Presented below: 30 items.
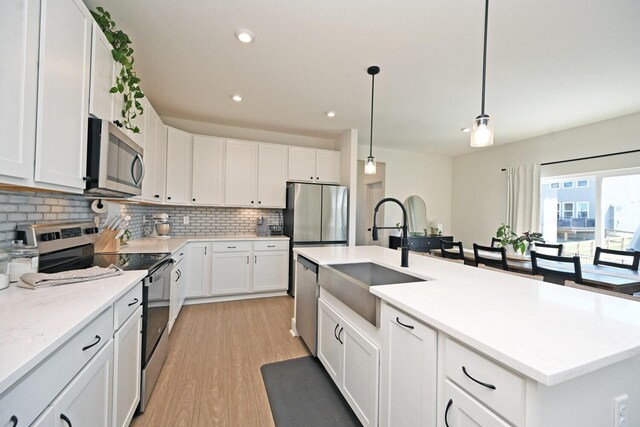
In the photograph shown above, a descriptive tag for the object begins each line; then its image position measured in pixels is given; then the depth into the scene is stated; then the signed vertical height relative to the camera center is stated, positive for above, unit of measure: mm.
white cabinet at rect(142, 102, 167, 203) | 2685 +624
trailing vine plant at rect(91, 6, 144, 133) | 1698 +1018
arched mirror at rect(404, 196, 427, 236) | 5773 +93
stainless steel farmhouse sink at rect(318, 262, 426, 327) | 1376 -440
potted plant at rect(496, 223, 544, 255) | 3252 -258
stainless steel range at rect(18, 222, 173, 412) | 1501 -364
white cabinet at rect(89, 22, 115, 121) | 1531 +843
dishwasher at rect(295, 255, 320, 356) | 2156 -773
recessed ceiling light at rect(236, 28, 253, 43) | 1984 +1397
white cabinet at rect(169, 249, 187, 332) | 2559 -834
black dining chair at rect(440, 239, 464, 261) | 3172 -418
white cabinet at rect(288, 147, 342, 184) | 4262 +848
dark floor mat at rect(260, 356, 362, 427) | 1605 -1263
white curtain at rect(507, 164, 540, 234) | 4340 +403
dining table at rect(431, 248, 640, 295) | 2164 -488
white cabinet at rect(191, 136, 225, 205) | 3750 +618
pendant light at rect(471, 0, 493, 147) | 1483 +517
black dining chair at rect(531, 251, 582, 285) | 2244 -452
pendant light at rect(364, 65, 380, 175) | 2496 +606
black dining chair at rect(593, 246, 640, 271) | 2623 -382
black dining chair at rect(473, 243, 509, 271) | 2875 -463
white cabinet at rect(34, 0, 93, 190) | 1125 +559
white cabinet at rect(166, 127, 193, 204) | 3494 +637
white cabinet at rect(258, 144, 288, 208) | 4078 +614
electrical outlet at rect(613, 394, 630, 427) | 790 -574
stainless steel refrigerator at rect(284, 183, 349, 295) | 3916 -2
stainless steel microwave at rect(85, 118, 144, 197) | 1496 +309
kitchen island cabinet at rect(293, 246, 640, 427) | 676 -376
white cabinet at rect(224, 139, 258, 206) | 3918 +618
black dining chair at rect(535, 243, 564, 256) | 3931 -451
